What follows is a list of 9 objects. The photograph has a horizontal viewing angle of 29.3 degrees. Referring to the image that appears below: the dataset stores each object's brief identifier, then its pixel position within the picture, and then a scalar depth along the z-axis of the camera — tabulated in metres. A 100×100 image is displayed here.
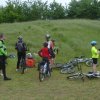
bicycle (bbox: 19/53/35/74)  9.82
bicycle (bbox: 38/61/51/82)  8.64
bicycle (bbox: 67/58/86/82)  8.75
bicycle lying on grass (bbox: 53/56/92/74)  9.97
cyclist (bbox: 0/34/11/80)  8.57
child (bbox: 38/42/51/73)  8.94
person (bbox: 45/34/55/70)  10.19
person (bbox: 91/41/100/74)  9.32
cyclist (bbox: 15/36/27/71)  9.80
